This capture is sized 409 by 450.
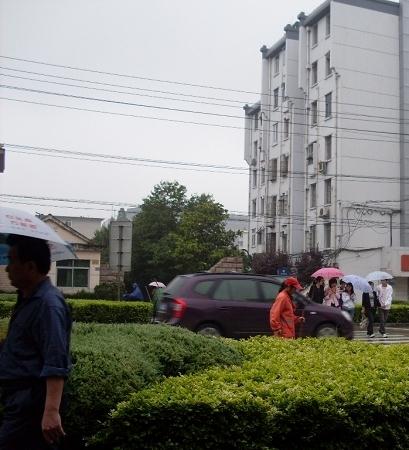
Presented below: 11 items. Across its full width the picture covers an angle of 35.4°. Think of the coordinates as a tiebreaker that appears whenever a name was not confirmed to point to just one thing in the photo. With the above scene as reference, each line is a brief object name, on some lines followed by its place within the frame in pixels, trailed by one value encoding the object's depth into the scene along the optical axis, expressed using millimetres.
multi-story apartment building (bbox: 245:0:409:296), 43750
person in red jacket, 9297
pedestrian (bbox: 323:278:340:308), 17328
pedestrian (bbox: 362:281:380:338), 19609
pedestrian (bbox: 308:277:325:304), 18281
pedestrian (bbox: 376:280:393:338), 19156
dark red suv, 13164
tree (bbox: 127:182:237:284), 54906
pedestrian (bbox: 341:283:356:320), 17516
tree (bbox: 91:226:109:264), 77250
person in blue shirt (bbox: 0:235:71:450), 3303
